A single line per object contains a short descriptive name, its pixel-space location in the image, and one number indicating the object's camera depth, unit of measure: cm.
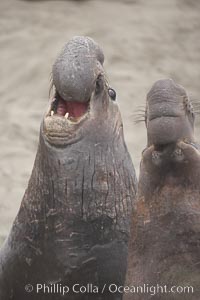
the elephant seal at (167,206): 997
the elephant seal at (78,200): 1210
